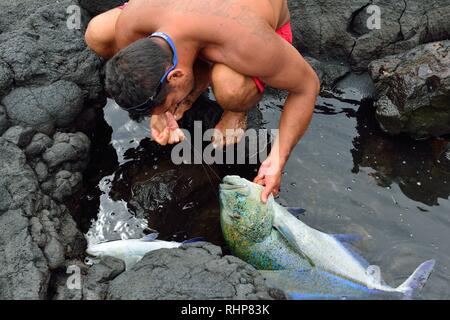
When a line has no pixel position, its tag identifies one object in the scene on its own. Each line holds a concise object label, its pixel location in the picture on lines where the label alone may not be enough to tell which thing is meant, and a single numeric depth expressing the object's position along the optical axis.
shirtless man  3.24
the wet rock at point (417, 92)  4.61
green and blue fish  3.60
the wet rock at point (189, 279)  2.98
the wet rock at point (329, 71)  5.28
